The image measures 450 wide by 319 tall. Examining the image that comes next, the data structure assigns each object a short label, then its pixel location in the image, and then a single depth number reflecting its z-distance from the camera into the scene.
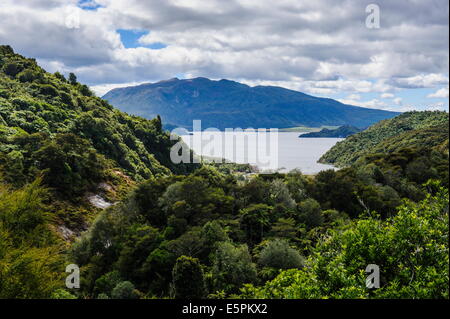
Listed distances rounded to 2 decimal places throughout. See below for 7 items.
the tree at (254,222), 41.97
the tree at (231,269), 28.97
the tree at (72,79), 137.88
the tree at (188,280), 27.94
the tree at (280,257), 31.44
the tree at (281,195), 48.22
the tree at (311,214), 45.00
